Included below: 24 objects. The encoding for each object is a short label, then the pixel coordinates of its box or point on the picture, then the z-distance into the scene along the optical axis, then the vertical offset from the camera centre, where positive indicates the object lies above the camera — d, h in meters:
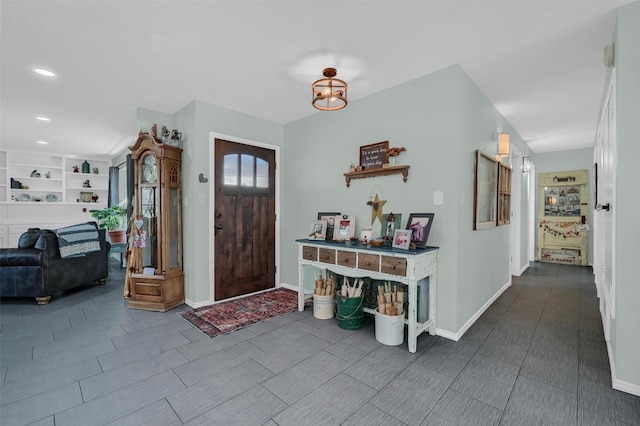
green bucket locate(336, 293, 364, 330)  2.77 -0.99
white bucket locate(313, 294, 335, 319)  3.06 -1.04
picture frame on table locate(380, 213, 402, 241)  2.88 -0.15
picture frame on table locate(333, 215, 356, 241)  3.24 -0.21
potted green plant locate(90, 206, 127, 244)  5.75 -0.18
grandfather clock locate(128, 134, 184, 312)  3.37 -0.24
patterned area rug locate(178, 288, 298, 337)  2.87 -1.16
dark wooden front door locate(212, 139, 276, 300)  3.62 -0.13
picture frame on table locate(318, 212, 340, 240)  3.44 -0.14
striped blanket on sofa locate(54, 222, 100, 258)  3.82 -0.44
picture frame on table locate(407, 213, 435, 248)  2.63 -0.16
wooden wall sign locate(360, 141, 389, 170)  3.06 +0.60
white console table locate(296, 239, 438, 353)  2.37 -0.50
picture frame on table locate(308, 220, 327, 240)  3.36 -0.25
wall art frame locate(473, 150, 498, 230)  2.95 +0.20
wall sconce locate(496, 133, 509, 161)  3.58 +0.83
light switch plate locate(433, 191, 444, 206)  2.66 +0.11
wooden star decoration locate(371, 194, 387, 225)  3.10 +0.02
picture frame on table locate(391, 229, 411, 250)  2.54 -0.26
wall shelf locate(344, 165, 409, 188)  2.87 +0.40
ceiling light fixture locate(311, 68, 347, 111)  2.43 +1.25
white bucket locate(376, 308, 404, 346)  2.47 -1.04
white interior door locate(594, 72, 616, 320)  1.96 +0.16
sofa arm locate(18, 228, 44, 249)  3.66 -0.40
